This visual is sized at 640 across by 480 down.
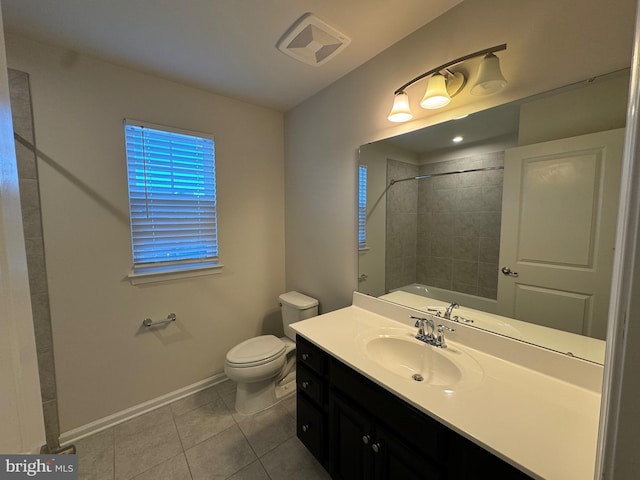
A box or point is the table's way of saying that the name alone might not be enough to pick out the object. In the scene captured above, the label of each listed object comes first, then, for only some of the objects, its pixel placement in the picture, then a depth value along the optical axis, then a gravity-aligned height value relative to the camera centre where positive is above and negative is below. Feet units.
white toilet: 5.90 -3.40
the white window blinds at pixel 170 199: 5.93 +0.53
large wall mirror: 3.00 +0.10
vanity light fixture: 3.52 +2.07
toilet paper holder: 6.10 -2.44
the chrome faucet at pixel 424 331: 4.20 -1.85
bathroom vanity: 2.36 -2.02
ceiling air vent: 4.38 +3.30
